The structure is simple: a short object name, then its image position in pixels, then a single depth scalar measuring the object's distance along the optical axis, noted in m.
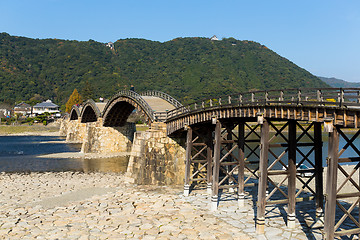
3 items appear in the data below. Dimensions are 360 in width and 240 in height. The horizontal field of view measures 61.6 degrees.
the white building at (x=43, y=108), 131.50
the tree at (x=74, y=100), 125.25
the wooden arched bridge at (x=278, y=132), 11.51
